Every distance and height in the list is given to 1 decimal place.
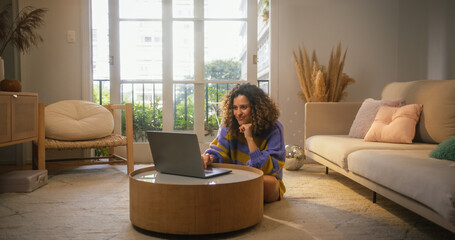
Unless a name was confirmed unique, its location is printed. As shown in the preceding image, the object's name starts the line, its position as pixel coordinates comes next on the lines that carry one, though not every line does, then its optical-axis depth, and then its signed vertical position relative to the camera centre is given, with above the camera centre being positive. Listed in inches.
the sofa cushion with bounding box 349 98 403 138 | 117.2 -7.4
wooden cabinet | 106.0 -7.3
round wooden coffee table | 63.5 -19.2
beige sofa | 57.3 -13.5
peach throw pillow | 102.8 -8.9
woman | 84.9 -10.5
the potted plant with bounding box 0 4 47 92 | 115.9 +22.9
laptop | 67.3 -11.6
